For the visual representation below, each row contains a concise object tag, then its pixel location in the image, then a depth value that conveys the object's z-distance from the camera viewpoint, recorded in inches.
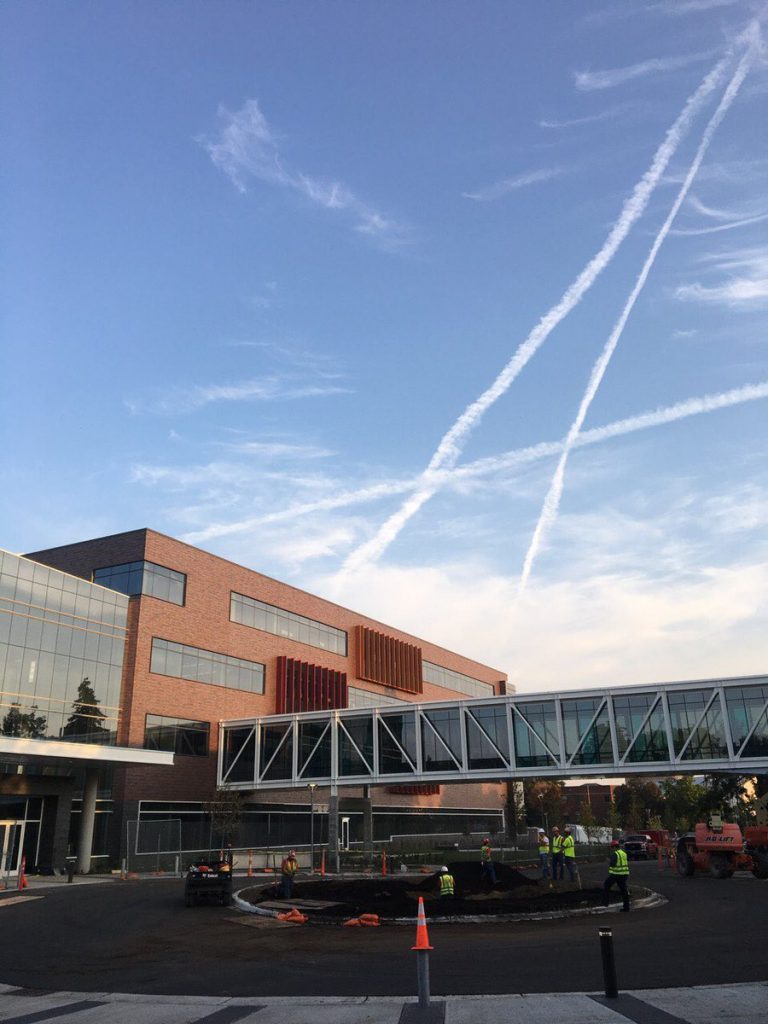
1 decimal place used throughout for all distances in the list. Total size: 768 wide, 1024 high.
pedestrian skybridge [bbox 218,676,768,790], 1711.4
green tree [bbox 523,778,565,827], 3875.5
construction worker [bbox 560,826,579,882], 1111.6
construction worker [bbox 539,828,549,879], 1197.7
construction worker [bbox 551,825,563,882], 1140.1
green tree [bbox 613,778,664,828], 4384.8
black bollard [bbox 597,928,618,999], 441.1
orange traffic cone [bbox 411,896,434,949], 413.4
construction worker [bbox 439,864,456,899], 920.3
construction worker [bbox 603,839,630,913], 870.4
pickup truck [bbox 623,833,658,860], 2359.7
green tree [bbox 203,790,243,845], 1899.6
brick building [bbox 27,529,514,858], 1824.6
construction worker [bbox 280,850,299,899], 986.1
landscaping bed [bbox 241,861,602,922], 824.9
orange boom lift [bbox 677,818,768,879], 1352.1
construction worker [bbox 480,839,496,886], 1049.5
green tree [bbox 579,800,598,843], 4015.8
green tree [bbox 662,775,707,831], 3991.1
